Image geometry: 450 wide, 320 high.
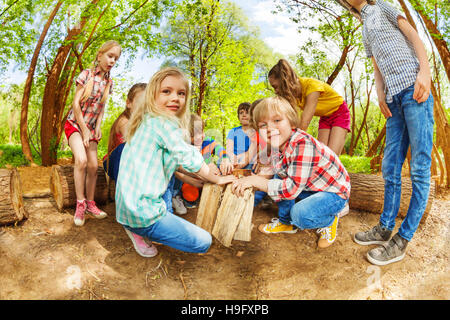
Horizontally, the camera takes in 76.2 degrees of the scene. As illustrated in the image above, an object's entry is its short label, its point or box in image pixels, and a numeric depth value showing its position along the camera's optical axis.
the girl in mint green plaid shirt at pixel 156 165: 2.07
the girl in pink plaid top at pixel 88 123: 2.91
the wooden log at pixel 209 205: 2.54
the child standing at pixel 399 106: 2.26
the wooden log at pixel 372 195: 3.46
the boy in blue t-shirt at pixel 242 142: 3.40
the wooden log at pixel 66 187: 3.23
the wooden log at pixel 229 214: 2.46
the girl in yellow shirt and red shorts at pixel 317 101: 3.23
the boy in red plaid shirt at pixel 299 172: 2.45
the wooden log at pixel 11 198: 2.82
